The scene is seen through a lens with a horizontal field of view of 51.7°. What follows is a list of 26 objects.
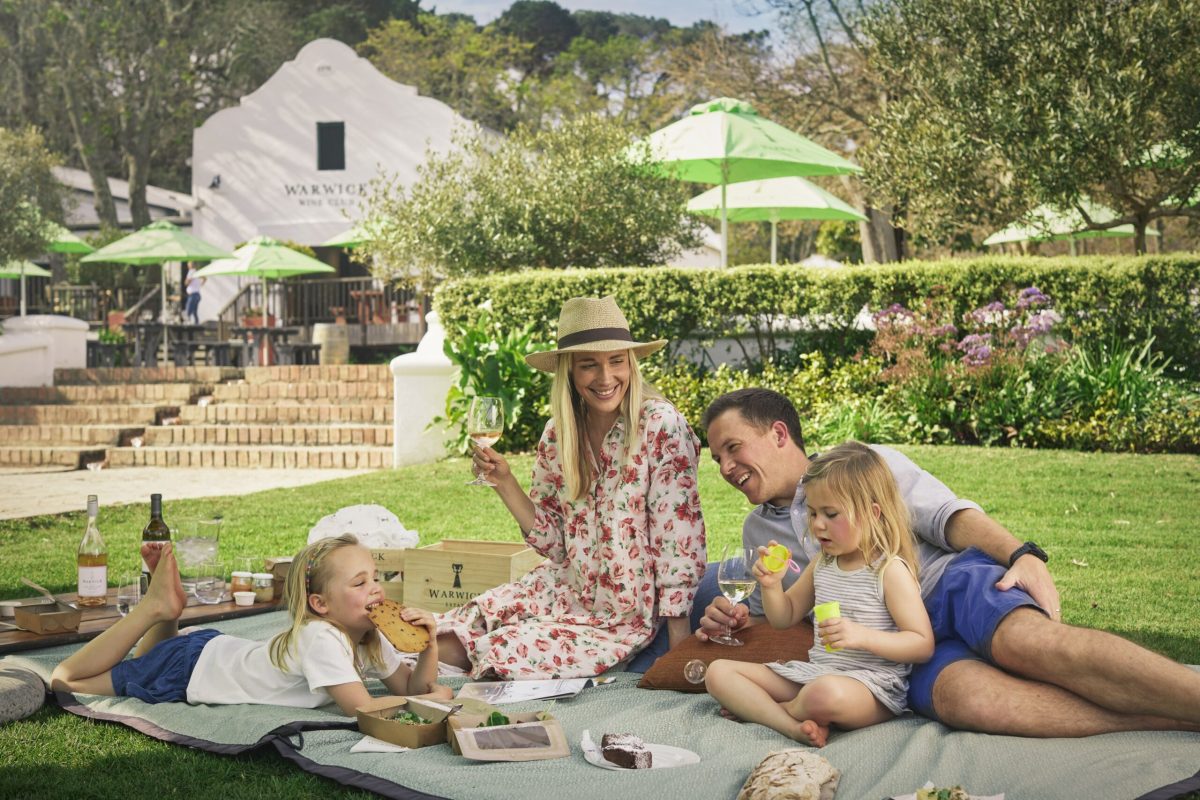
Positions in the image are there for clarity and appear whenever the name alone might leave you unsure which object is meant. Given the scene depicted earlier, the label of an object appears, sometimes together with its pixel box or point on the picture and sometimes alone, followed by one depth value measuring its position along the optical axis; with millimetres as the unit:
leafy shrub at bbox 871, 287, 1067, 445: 11781
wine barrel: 20625
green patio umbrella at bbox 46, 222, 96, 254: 28594
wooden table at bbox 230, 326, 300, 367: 20359
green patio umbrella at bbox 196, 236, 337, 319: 22562
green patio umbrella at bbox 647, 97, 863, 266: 15461
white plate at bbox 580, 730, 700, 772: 3919
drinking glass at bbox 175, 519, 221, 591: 5734
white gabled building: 29562
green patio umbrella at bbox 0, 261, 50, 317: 26984
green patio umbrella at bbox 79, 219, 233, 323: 22719
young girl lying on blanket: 4469
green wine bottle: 5324
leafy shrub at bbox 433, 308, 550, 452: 13023
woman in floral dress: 5004
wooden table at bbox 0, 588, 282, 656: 5289
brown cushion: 4676
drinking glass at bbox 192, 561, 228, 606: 5969
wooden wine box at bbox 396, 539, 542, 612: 5971
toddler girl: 4090
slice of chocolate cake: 3895
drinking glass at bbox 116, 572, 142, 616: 5551
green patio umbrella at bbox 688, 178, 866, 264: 19281
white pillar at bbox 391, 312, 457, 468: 13648
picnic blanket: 3611
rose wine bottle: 5637
